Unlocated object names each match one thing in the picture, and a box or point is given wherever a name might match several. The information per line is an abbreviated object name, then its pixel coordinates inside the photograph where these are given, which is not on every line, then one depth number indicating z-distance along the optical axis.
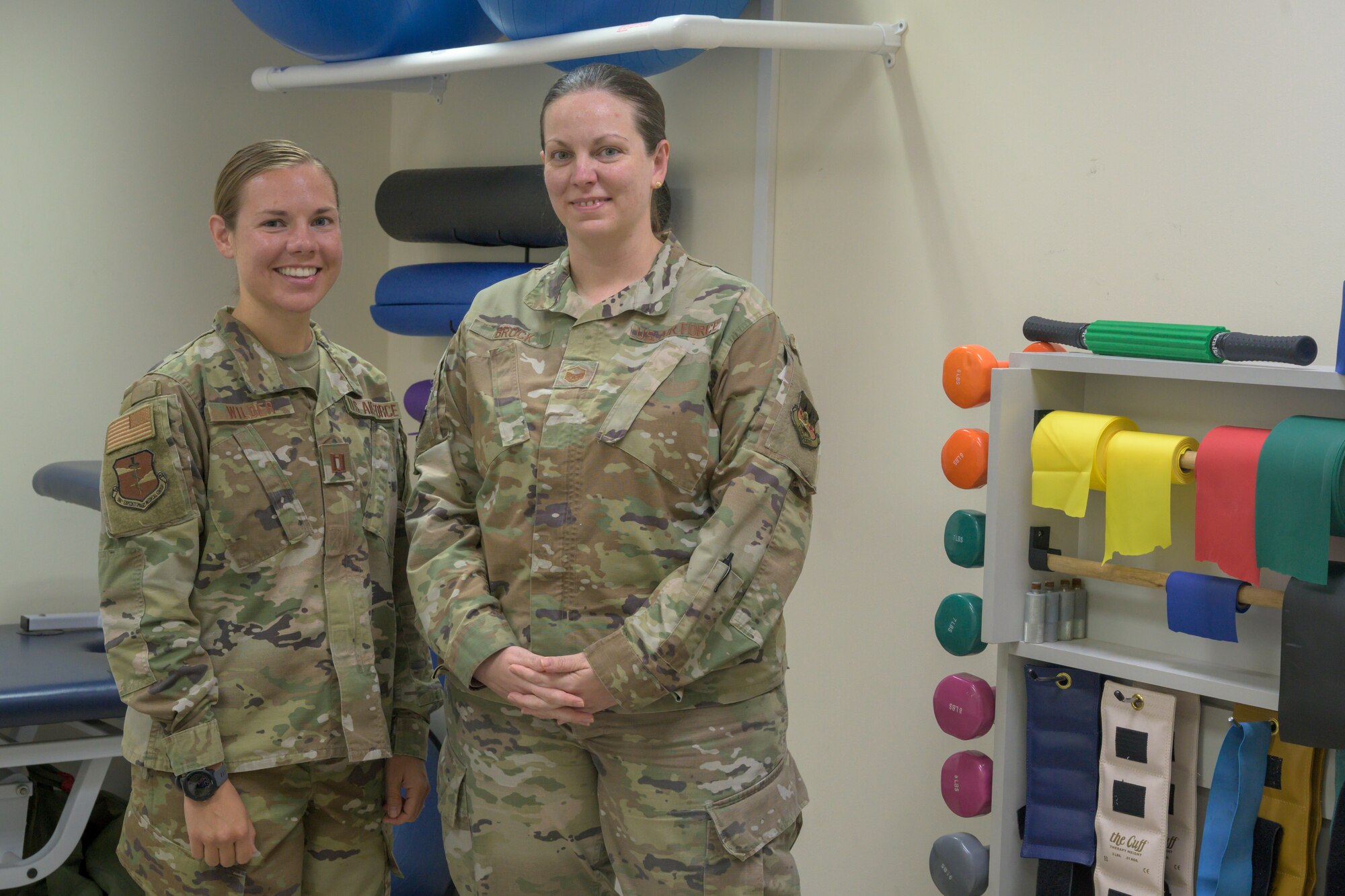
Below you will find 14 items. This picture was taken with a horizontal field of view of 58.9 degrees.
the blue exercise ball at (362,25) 2.68
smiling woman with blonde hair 1.62
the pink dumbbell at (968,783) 2.03
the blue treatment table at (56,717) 2.58
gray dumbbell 2.02
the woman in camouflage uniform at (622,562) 1.60
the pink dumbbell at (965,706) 2.01
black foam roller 2.94
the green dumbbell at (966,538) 1.98
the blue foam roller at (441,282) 3.02
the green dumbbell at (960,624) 1.99
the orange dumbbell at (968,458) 1.96
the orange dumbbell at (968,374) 1.98
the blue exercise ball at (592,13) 2.37
